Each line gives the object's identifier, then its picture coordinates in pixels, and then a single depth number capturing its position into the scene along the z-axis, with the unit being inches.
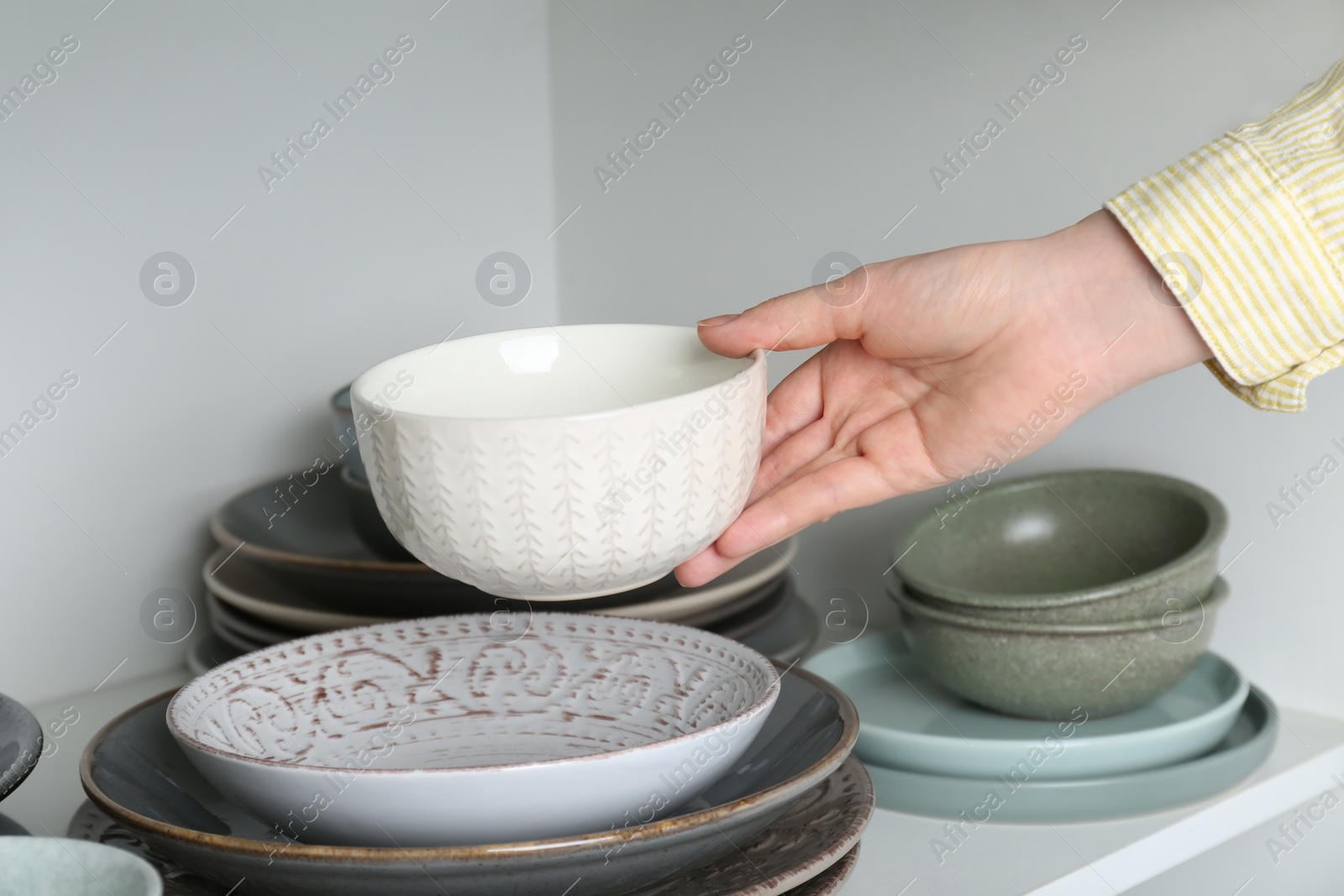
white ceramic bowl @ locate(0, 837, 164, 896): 18.7
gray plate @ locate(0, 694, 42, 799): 21.6
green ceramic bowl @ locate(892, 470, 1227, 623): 34.3
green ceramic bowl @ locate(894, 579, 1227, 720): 30.4
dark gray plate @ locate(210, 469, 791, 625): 32.7
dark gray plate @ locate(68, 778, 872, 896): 21.2
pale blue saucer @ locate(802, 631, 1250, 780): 29.8
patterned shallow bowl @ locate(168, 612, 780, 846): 20.1
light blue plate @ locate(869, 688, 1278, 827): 29.2
